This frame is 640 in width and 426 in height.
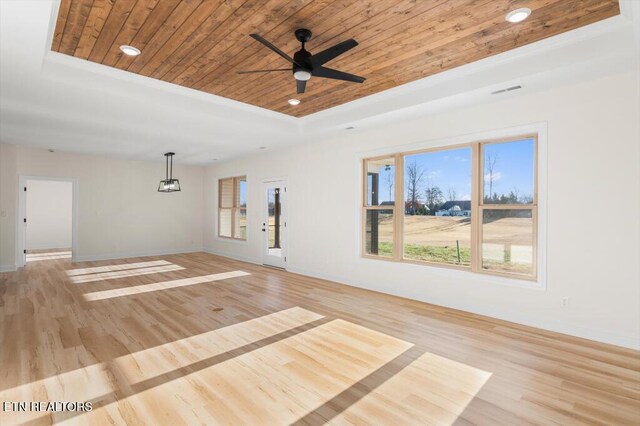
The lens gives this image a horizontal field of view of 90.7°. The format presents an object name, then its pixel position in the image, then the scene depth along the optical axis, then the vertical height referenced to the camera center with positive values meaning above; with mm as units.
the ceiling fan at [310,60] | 2676 +1354
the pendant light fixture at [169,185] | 8008 +680
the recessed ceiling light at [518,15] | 2555 +1637
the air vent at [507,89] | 3559 +1414
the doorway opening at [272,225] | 7626 -328
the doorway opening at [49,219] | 10016 -244
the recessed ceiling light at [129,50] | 3109 +1623
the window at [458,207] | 4017 +76
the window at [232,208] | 8734 +113
